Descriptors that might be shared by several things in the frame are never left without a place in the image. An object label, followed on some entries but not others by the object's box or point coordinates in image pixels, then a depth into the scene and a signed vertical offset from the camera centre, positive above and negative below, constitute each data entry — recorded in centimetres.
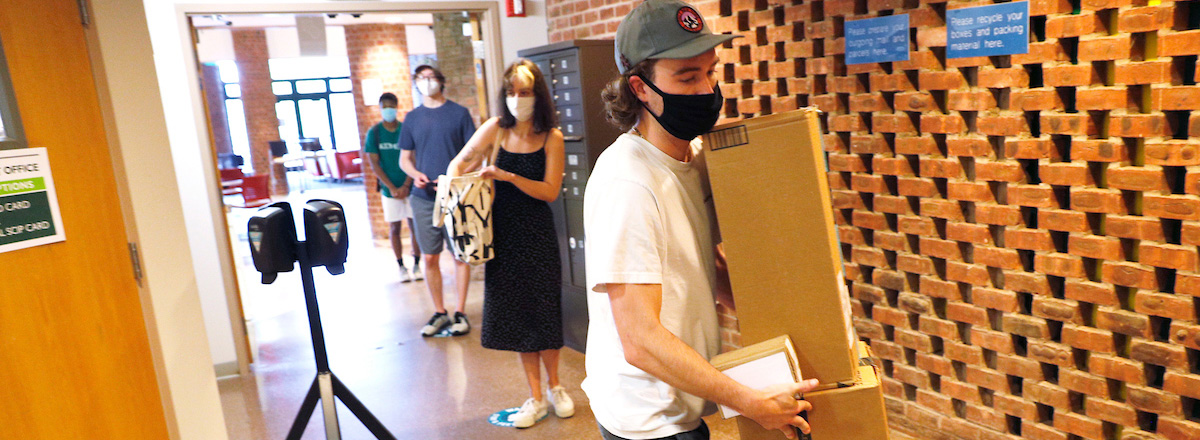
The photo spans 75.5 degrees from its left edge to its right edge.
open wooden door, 200 -36
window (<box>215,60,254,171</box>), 1539 +49
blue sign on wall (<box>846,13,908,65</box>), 271 +14
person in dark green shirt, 595 -31
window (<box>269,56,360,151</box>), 1728 +65
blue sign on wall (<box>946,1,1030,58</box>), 235 +12
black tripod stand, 230 -79
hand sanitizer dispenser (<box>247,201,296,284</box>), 209 -29
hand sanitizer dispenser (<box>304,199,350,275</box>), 216 -30
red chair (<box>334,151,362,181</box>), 1600 -80
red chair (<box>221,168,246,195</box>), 1159 -61
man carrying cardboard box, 125 -25
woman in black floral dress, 324 -48
